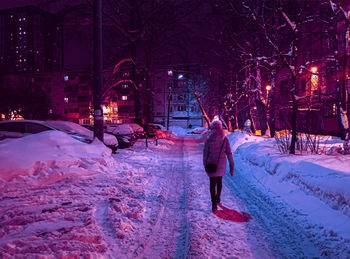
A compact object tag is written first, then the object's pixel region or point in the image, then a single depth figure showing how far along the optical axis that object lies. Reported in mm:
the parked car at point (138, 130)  23570
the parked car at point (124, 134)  16698
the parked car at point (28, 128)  10347
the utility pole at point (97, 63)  10062
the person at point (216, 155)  5828
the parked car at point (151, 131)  28730
